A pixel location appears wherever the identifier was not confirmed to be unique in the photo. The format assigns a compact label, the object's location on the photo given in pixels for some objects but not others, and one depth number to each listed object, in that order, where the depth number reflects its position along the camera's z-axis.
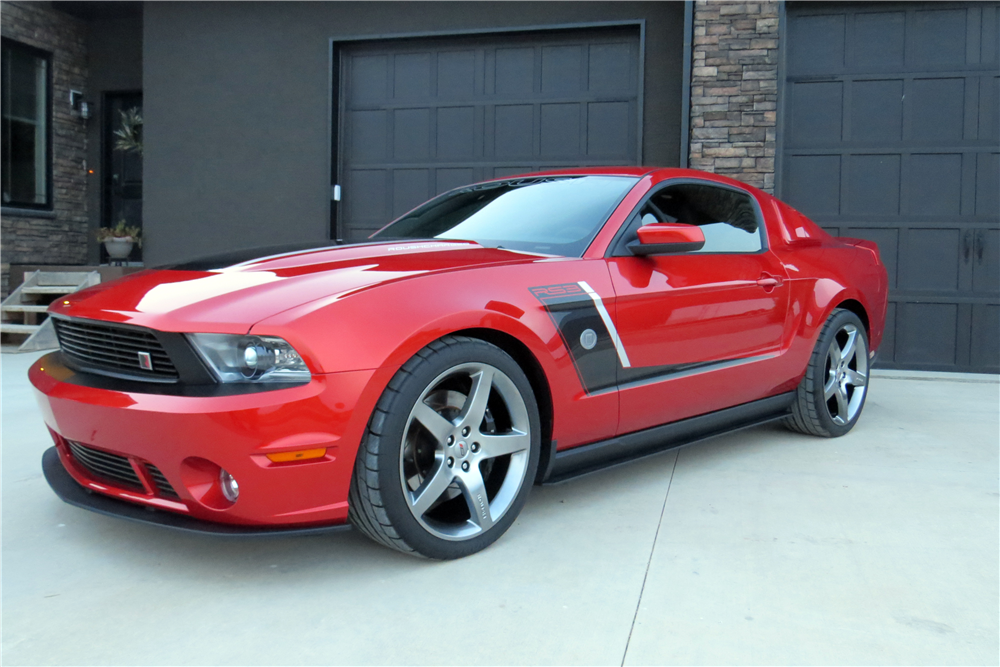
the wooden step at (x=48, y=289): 8.38
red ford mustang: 2.16
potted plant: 9.02
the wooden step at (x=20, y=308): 8.03
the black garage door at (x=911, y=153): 6.55
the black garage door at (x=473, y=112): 7.42
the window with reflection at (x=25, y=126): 9.35
